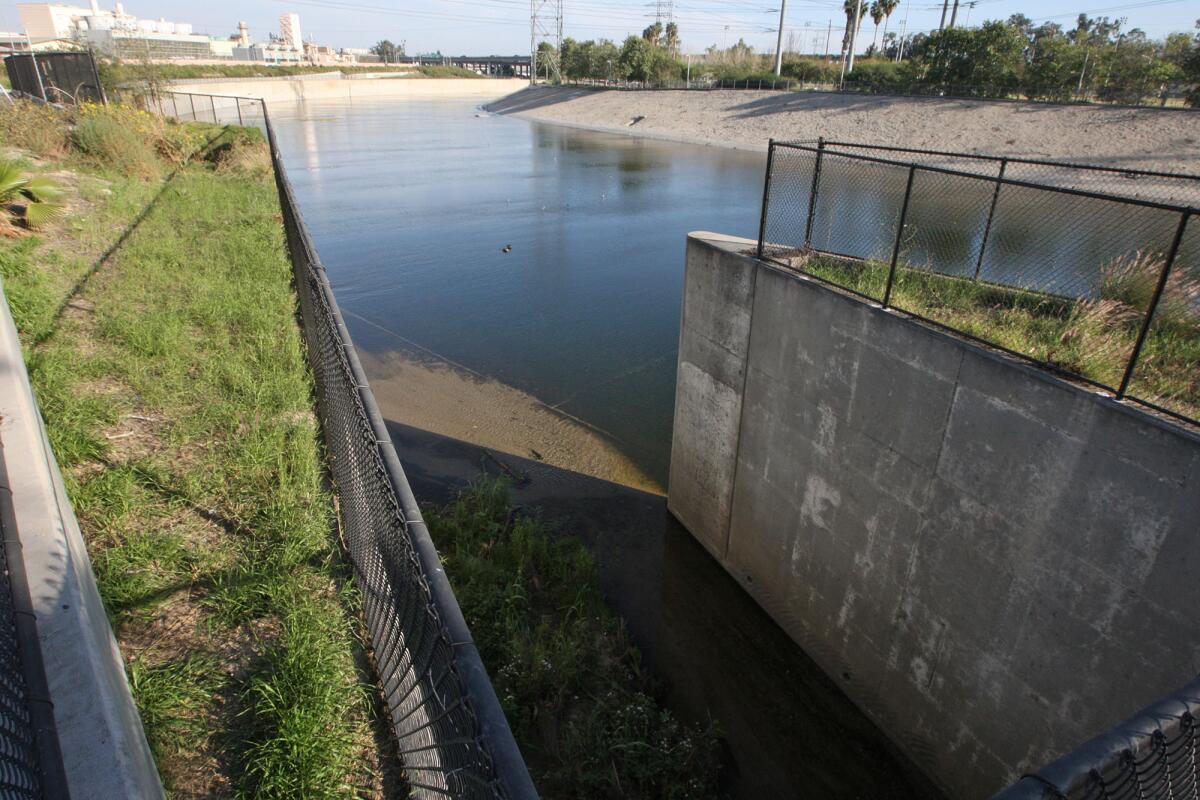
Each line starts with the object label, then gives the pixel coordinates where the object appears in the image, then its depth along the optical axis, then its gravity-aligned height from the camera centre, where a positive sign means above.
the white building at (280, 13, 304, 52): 176.25 +6.88
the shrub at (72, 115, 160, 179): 16.75 -1.79
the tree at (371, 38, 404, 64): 187.91 +4.82
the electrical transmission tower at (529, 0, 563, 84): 98.12 +1.43
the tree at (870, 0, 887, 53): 82.56 +7.29
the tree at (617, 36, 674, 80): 75.69 +1.45
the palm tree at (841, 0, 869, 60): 65.14 +5.73
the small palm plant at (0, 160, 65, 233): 9.77 -1.82
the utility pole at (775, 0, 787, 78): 63.28 +2.69
